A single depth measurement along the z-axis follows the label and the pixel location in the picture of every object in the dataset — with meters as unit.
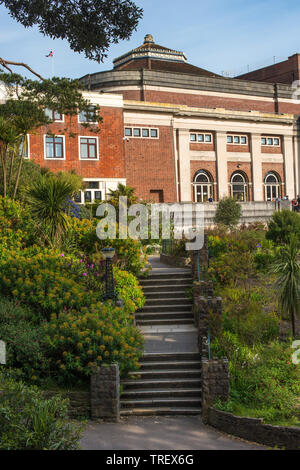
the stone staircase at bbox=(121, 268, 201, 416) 10.45
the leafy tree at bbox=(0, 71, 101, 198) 15.85
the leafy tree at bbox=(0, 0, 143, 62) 10.72
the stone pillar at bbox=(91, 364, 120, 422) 9.95
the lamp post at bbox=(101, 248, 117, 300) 12.81
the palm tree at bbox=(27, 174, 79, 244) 15.81
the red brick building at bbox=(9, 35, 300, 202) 38.09
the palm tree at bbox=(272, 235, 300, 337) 13.04
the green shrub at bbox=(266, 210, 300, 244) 22.26
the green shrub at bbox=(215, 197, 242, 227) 30.45
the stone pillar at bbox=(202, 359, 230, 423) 9.98
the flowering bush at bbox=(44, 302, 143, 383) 10.20
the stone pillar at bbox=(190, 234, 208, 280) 15.88
